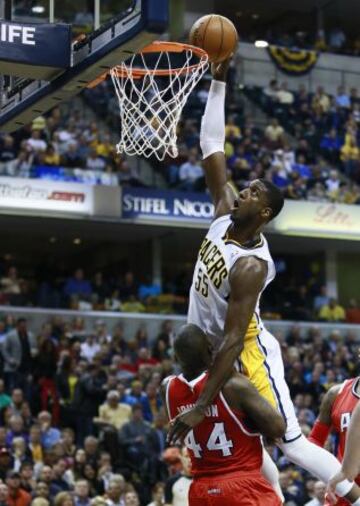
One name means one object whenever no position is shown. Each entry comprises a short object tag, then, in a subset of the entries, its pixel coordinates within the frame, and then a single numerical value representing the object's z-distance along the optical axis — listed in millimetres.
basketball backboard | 6858
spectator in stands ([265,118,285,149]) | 26078
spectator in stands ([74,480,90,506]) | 12938
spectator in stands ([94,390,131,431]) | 16438
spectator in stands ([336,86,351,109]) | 28594
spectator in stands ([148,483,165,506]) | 12949
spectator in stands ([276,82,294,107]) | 28109
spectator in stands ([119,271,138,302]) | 22844
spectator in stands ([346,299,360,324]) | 24719
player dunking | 6332
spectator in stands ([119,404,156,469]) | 15594
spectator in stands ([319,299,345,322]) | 24359
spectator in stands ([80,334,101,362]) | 18781
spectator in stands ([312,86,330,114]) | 28109
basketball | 7266
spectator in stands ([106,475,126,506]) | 13242
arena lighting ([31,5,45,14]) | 8118
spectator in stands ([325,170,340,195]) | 25625
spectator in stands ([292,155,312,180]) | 25578
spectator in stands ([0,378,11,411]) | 16000
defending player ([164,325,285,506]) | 6238
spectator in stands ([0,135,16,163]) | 21625
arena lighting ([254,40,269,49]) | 29356
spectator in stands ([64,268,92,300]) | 22109
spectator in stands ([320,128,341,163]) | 27203
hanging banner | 29469
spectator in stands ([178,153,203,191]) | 23719
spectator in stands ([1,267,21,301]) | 21125
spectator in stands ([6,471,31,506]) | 12352
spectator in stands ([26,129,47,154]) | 21797
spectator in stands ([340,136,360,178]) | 26922
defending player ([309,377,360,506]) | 7676
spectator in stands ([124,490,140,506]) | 12750
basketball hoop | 9008
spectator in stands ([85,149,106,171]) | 22703
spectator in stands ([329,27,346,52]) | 32062
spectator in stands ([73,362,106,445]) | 16812
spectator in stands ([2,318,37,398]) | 17969
